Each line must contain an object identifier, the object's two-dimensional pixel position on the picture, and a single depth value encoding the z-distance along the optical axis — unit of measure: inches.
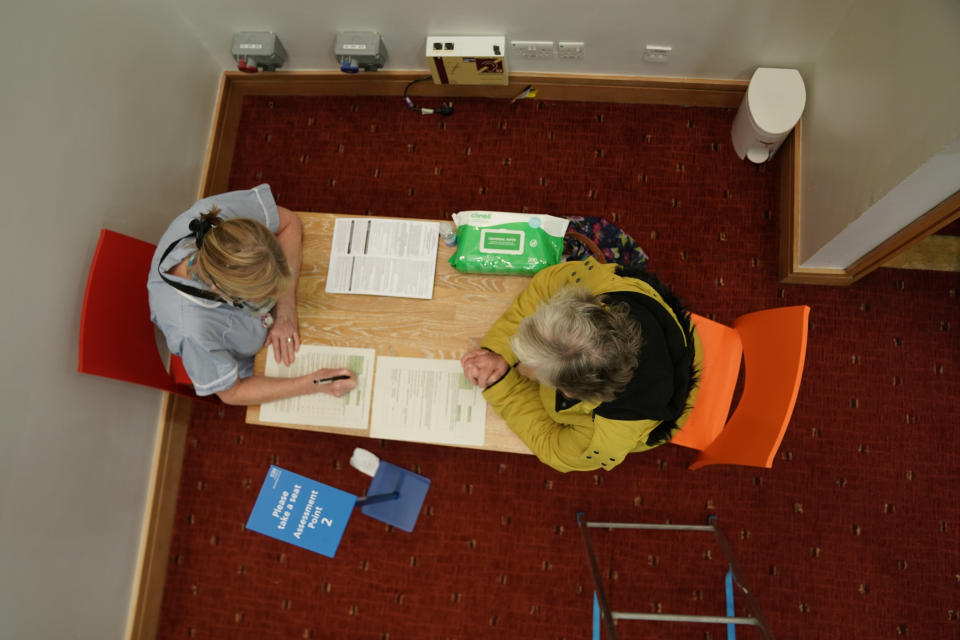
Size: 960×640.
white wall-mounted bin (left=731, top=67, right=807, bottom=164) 89.0
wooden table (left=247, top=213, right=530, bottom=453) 64.6
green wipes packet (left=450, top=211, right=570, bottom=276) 64.4
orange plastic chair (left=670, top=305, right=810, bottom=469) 56.9
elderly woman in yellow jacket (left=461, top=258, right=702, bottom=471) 50.4
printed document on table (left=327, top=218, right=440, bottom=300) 65.9
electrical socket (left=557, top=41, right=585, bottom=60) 90.8
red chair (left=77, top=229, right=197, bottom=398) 63.0
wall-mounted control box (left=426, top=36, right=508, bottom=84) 89.8
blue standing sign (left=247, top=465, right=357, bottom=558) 85.9
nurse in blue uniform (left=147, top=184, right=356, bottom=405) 55.6
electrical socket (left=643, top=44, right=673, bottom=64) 90.2
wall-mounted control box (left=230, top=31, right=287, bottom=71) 94.0
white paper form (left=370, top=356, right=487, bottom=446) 62.4
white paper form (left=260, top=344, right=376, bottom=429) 63.7
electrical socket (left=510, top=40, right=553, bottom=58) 91.0
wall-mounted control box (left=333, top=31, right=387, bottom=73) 92.0
